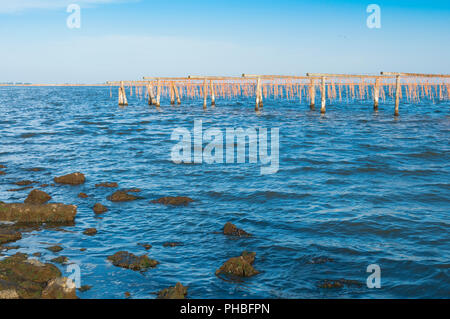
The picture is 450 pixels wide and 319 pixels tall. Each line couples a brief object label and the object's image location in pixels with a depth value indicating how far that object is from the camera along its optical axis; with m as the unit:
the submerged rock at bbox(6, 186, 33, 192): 13.85
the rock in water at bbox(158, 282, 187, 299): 6.67
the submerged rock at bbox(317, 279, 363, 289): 7.46
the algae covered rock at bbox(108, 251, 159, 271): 8.15
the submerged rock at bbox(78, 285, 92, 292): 7.07
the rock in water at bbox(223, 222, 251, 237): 10.03
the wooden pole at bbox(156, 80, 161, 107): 45.97
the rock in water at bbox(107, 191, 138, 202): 13.01
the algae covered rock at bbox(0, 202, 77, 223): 10.62
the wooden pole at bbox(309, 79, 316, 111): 38.40
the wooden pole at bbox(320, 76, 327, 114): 34.62
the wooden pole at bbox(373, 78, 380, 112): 36.08
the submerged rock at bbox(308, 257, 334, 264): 8.51
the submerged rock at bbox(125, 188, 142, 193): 13.92
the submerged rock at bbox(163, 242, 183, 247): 9.45
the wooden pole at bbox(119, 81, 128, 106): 53.19
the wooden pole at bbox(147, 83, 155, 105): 49.00
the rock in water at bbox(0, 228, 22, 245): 9.20
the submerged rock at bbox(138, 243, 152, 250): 9.25
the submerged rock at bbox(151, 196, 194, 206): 12.75
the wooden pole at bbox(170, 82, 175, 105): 52.21
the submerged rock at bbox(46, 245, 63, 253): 8.83
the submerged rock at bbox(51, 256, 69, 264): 8.21
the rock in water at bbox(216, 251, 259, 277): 7.87
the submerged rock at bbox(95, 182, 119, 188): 14.62
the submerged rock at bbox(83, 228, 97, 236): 10.02
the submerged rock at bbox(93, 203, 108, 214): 11.72
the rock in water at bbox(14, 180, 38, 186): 14.78
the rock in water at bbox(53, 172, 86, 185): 14.98
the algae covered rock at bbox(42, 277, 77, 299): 6.23
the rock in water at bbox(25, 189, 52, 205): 12.25
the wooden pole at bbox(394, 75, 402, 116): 32.49
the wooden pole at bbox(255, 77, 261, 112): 38.66
